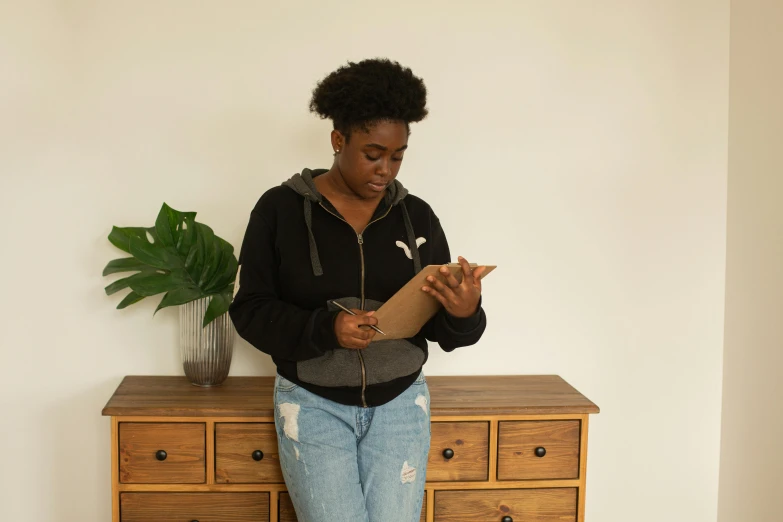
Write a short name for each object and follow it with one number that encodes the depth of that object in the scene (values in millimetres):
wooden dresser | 2234
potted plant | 2357
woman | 1820
